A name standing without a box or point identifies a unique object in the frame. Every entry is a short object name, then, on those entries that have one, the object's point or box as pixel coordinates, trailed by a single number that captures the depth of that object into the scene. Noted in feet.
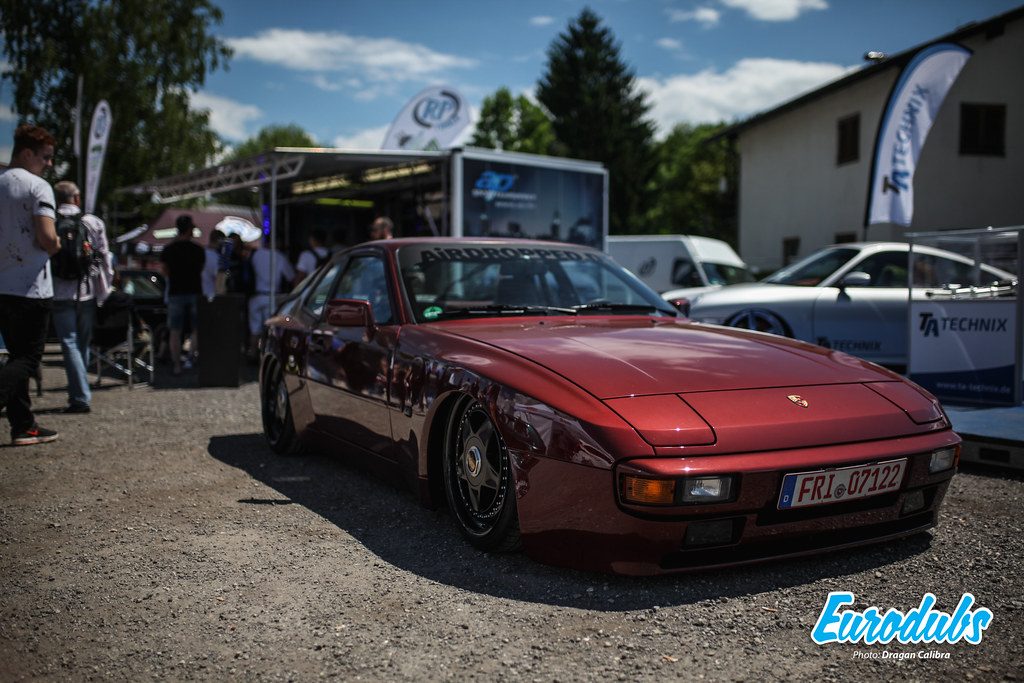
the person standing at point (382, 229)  32.50
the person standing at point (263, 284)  36.14
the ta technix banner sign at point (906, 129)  30.40
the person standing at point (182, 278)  33.76
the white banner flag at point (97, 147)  48.80
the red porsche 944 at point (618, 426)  9.27
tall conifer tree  127.65
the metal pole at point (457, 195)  33.88
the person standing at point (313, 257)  36.09
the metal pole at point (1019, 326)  19.39
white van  53.42
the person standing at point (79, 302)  22.33
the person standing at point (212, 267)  36.29
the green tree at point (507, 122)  155.63
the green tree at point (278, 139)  242.78
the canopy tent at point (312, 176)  35.19
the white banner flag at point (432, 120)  60.54
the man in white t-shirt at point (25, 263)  18.16
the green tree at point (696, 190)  146.30
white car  27.50
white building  60.49
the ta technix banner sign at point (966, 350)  20.15
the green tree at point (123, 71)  89.10
